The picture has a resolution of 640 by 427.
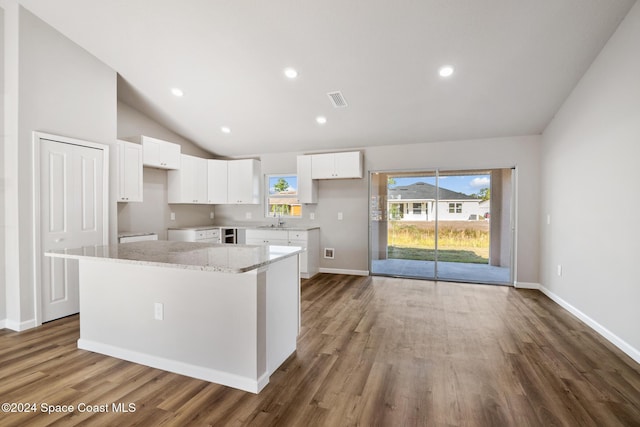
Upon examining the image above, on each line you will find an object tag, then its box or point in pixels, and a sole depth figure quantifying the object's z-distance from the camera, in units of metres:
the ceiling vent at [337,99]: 4.03
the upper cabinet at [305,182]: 5.64
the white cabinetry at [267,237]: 5.54
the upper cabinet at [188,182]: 5.44
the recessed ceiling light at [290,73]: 3.61
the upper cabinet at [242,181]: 5.99
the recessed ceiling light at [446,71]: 3.39
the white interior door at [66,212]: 3.25
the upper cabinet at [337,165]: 5.37
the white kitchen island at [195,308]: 2.07
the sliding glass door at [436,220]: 5.41
